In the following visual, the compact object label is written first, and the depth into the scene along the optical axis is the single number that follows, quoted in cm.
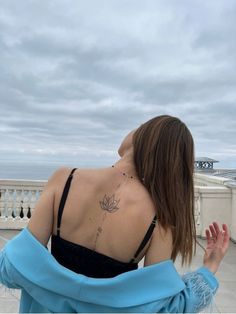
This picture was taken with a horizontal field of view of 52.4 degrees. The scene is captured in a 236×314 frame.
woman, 86
